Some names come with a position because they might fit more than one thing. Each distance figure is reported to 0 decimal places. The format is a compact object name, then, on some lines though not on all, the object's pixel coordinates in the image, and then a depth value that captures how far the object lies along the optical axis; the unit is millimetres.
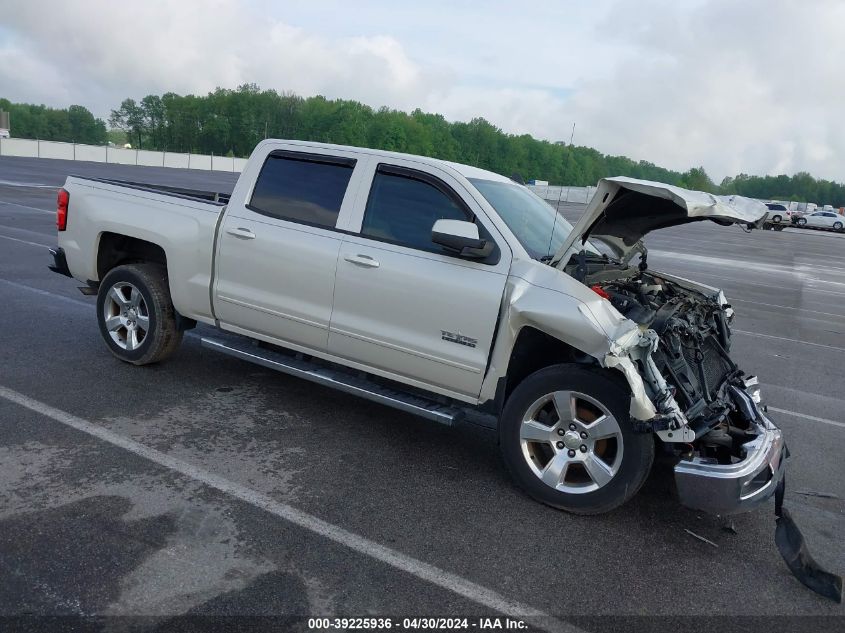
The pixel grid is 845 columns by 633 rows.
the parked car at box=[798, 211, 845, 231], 62062
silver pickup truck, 4082
